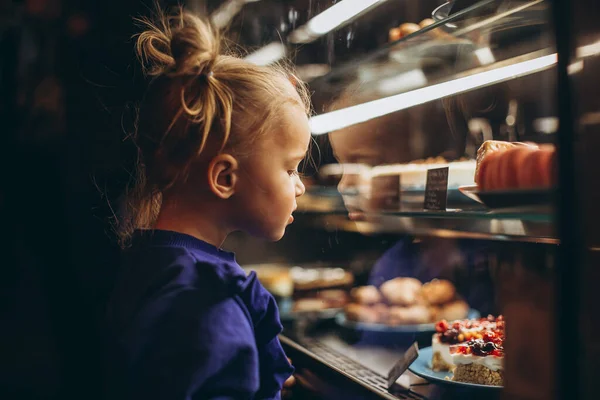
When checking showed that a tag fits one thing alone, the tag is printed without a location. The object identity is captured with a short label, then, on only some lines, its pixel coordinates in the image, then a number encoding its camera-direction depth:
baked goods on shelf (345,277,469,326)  1.57
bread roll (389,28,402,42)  1.33
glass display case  0.67
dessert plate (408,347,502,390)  1.09
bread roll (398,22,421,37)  1.28
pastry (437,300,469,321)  1.55
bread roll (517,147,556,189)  0.71
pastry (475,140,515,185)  1.01
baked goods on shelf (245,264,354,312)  1.89
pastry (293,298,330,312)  1.91
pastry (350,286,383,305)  1.70
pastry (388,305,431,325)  1.58
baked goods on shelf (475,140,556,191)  0.77
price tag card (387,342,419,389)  1.13
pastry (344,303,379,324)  1.64
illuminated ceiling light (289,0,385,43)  1.35
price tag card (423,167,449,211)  1.16
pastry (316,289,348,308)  1.95
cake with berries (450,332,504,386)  1.09
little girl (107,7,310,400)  0.87
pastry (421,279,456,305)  1.56
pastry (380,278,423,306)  1.62
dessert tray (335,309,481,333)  1.51
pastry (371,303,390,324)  1.62
